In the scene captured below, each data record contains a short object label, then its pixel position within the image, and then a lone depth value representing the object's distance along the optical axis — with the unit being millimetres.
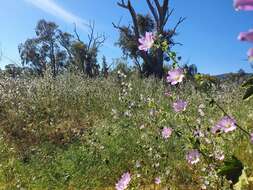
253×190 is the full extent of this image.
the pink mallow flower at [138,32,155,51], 1027
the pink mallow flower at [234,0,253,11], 280
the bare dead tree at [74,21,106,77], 16819
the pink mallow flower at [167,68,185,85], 984
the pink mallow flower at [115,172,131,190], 1363
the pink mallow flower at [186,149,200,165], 1325
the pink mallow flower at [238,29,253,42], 286
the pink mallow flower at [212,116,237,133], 952
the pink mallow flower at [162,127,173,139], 1373
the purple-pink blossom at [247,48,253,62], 286
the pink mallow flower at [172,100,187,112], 1225
